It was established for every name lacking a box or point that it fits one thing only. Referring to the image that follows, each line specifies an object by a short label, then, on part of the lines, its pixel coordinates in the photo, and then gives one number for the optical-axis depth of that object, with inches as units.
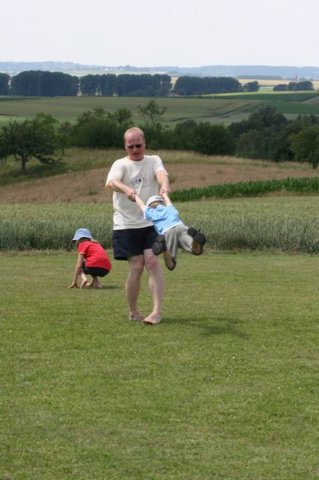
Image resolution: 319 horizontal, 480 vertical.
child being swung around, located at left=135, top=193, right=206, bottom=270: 395.5
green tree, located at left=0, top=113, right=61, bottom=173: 3932.1
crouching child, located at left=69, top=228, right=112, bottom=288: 580.4
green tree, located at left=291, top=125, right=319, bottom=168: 3864.7
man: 414.9
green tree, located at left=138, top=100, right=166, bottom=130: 5177.2
